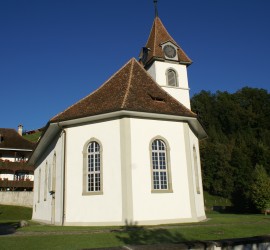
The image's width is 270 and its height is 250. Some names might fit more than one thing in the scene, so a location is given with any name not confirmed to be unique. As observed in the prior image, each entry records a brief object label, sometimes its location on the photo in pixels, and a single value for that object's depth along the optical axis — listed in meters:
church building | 16.67
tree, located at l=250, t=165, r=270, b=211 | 32.03
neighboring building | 44.31
